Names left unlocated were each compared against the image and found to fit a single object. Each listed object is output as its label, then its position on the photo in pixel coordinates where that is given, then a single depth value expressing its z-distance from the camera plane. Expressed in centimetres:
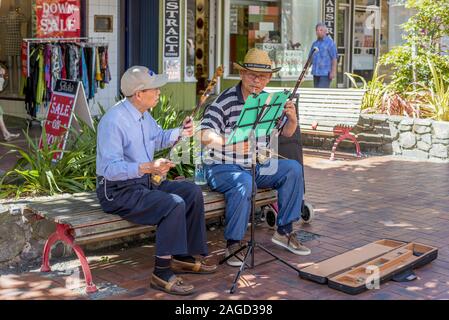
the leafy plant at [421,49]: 1096
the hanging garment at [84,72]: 1075
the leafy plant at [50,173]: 567
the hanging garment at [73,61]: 1062
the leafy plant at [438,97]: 995
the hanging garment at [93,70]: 1090
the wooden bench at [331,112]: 984
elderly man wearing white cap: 458
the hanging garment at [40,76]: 1051
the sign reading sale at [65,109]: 727
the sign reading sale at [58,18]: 1178
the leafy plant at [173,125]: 632
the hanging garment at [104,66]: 1116
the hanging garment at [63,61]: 1057
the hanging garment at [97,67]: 1098
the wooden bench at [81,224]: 450
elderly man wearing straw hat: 525
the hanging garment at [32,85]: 1057
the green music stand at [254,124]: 479
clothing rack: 1088
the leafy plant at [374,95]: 1072
